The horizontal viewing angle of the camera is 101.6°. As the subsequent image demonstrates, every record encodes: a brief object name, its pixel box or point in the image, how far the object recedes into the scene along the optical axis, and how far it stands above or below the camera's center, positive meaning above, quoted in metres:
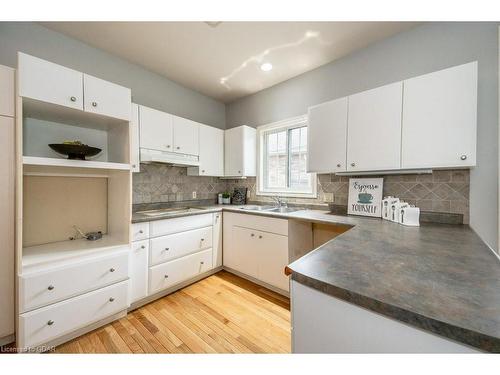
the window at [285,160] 2.75 +0.38
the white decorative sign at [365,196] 2.00 -0.09
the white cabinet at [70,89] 1.39 +0.73
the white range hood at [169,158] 2.21 +0.32
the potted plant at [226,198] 3.30 -0.20
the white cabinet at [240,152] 2.96 +0.51
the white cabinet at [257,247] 2.13 -0.70
